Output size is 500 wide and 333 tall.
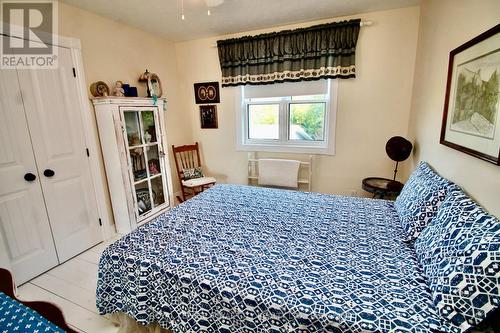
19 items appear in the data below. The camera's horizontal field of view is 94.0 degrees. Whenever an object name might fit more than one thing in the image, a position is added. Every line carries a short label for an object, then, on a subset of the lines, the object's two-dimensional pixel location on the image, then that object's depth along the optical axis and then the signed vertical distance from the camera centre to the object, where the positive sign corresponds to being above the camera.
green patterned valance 2.70 +0.78
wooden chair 3.30 -0.68
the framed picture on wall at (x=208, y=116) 3.57 +0.09
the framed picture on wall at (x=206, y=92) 3.47 +0.44
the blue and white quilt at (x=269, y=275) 1.01 -0.80
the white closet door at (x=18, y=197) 1.83 -0.54
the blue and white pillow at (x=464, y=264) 0.86 -0.62
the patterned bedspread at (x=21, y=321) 0.70 -0.58
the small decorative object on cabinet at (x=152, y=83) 2.90 +0.52
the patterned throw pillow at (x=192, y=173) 3.42 -0.74
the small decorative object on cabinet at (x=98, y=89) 2.43 +0.39
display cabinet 2.46 -0.37
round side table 2.39 -0.75
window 3.01 +0.01
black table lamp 2.38 -0.35
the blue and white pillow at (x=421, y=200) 1.42 -0.57
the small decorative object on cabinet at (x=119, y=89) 2.55 +0.39
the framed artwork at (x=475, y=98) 1.16 +0.07
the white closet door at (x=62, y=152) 2.02 -0.22
